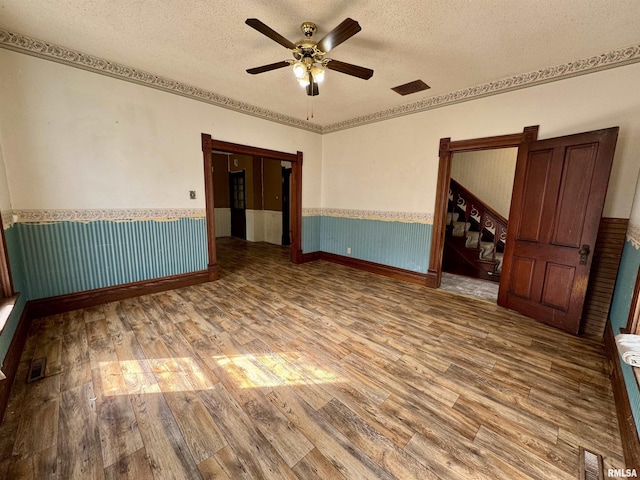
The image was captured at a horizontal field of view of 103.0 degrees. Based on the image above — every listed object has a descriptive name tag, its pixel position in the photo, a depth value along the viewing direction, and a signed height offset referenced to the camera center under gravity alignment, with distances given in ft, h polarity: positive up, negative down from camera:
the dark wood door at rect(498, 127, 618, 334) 8.28 -0.56
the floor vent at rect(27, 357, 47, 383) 6.17 -4.38
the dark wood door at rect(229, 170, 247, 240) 27.27 -0.38
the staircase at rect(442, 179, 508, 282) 15.26 -1.97
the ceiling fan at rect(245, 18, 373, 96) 6.46 +4.11
